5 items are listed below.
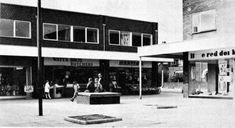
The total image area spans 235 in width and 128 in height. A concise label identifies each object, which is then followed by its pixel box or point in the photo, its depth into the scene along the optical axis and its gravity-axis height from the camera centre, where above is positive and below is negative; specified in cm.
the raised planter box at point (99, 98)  2022 -137
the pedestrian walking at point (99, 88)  2309 -98
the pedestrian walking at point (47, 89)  2653 -112
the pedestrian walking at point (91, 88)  3023 -119
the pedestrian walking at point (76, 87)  2289 -88
